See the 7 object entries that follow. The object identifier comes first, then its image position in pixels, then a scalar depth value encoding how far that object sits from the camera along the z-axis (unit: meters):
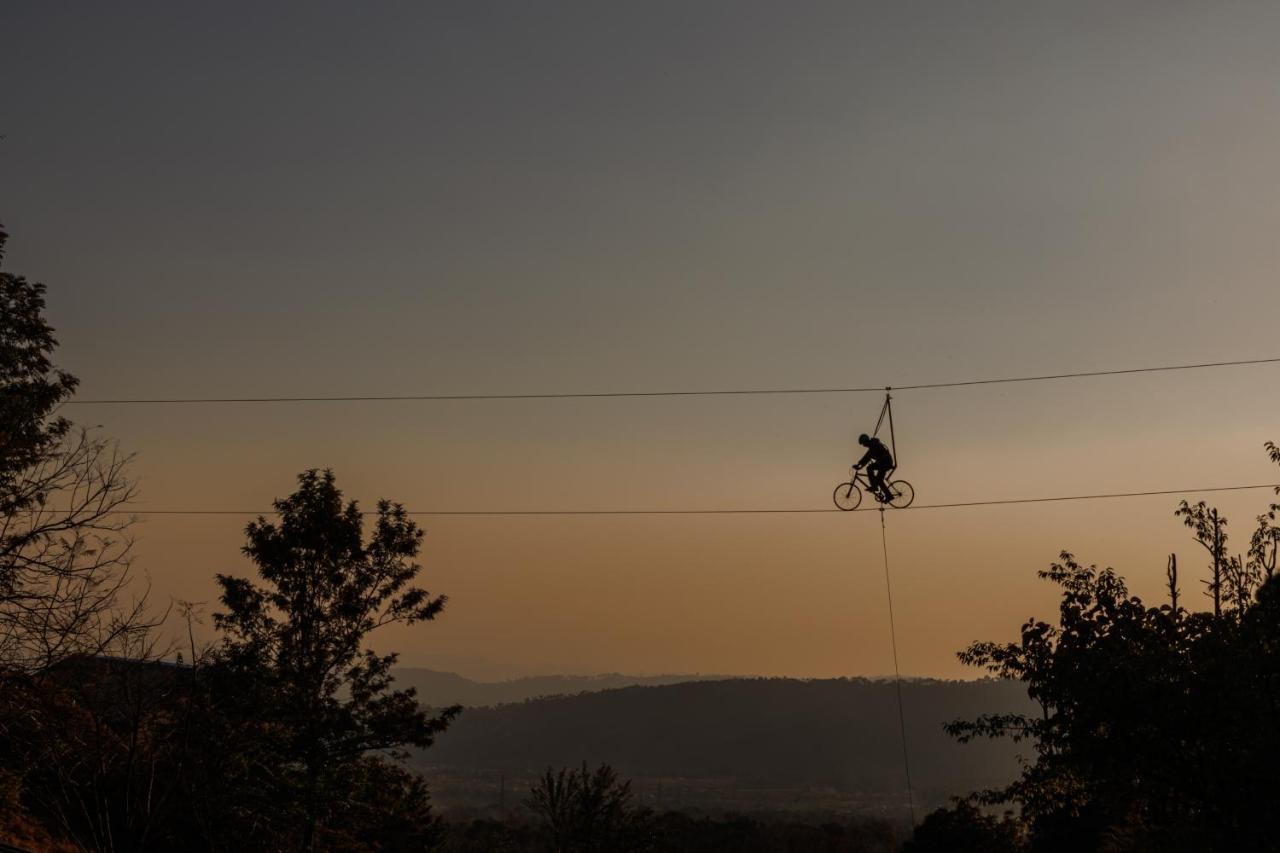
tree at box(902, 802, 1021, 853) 47.22
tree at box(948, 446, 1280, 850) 19.61
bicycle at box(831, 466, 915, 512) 28.78
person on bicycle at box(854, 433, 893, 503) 27.45
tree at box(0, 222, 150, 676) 20.39
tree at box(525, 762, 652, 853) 43.50
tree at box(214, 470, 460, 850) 35.06
